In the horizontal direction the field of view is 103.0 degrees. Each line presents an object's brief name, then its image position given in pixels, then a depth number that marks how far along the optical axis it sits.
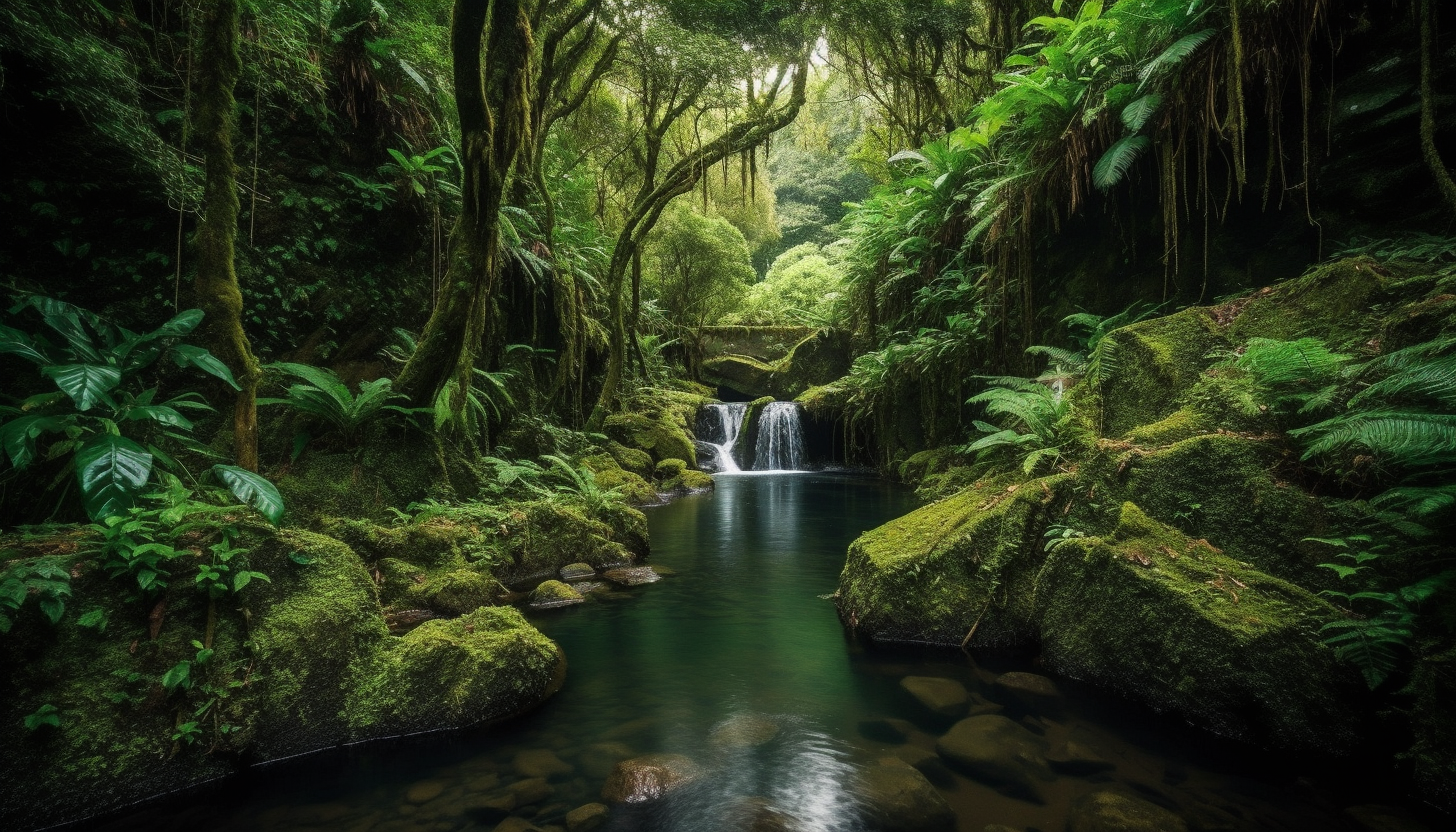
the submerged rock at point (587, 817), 2.22
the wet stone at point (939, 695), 2.98
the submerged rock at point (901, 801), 2.23
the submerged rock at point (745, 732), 2.83
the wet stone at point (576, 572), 5.32
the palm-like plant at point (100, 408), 2.42
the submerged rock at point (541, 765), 2.53
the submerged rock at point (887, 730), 2.82
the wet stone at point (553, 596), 4.62
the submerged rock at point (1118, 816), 2.09
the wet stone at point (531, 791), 2.37
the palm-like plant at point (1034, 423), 4.69
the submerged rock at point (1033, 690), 2.97
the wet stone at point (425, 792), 2.32
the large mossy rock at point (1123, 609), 2.41
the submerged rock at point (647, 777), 2.42
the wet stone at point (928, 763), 2.50
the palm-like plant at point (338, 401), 4.62
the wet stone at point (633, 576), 5.30
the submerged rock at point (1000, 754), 2.42
